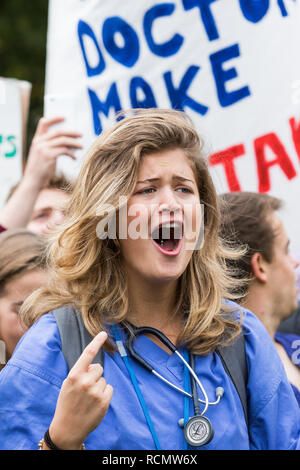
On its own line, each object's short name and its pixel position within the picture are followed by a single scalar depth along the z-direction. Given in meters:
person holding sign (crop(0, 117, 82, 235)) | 6.55
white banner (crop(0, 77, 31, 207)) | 8.44
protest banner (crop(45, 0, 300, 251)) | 6.29
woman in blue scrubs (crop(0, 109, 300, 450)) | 3.74
